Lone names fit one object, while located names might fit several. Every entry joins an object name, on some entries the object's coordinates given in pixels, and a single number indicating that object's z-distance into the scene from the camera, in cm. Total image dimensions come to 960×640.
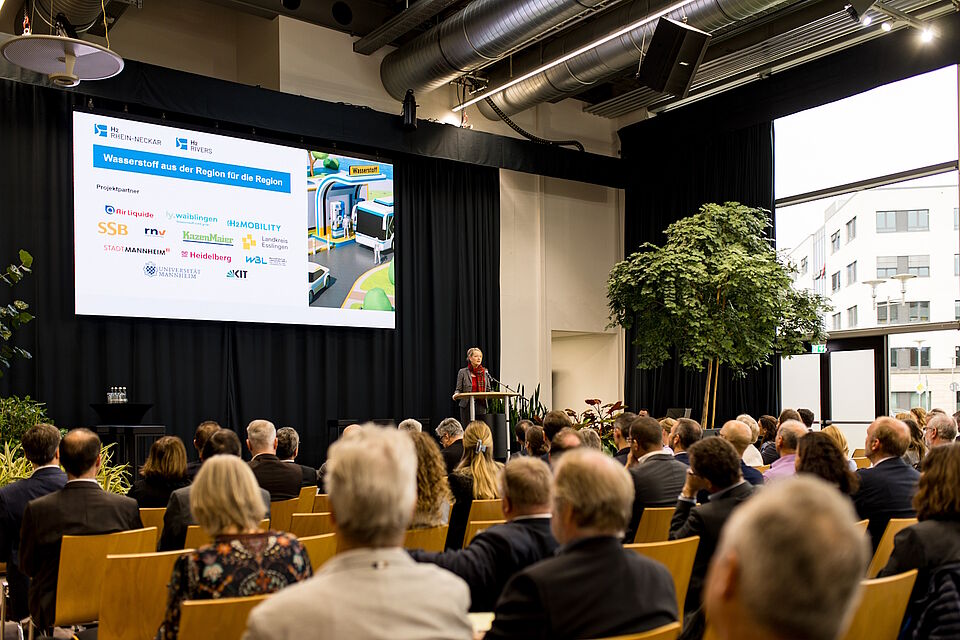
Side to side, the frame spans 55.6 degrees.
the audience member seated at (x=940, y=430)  546
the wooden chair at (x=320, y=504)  481
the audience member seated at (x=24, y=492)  391
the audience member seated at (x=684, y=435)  517
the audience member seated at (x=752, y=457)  591
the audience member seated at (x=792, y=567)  101
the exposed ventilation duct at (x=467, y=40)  857
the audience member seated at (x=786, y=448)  480
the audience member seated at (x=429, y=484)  334
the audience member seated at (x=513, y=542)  269
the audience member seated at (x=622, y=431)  588
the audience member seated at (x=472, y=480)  417
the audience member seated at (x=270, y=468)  486
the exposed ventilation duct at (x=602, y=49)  862
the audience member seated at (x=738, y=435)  484
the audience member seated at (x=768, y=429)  733
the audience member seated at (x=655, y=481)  430
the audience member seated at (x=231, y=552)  227
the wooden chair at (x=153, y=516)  412
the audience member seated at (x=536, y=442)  589
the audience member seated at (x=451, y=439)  575
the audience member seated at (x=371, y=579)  150
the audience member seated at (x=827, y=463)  357
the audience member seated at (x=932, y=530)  263
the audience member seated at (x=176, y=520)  371
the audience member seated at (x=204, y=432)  548
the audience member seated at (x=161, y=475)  443
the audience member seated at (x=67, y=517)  346
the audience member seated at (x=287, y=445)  588
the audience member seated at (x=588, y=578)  190
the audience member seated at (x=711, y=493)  317
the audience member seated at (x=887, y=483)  386
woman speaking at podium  909
